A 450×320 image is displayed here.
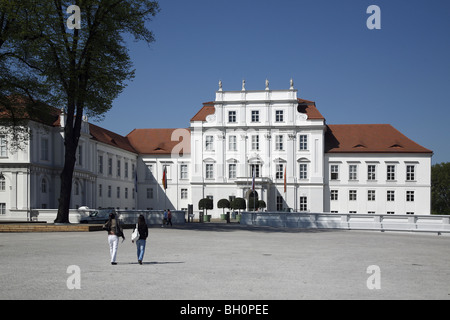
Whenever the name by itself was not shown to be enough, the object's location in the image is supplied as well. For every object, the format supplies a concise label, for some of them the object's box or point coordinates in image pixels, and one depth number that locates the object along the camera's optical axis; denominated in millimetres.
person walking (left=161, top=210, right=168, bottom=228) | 39381
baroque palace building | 65312
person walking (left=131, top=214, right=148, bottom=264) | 14234
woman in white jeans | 14118
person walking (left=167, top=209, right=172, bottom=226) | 39375
